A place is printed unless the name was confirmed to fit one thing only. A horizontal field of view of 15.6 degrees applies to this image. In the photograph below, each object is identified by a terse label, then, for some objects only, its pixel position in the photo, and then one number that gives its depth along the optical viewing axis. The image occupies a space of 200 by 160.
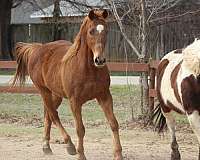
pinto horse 8.54
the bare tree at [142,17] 15.20
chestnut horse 9.31
